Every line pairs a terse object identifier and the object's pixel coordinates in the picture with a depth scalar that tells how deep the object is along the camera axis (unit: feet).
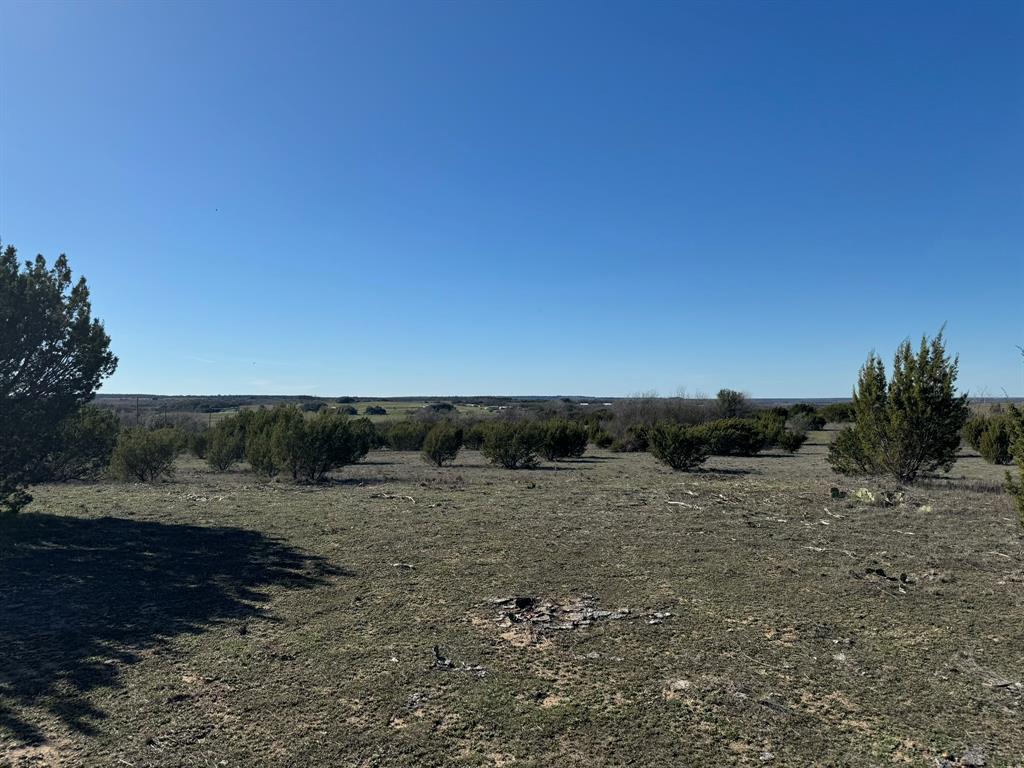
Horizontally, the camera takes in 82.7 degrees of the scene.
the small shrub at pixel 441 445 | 74.49
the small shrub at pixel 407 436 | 104.73
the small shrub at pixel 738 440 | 91.61
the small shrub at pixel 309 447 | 55.62
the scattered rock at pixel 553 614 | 17.99
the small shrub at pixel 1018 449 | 27.43
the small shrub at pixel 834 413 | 171.30
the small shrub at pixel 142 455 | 54.49
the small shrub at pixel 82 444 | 33.78
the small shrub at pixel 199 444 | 85.15
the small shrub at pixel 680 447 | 68.13
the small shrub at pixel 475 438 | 103.43
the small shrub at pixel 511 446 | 74.23
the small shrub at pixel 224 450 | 67.05
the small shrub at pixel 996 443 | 73.82
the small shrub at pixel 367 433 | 76.79
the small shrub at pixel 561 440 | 84.84
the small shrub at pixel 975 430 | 91.49
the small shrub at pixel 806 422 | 149.18
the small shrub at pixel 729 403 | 154.67
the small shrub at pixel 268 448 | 56.18
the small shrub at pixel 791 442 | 96.66
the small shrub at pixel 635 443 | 105.29
